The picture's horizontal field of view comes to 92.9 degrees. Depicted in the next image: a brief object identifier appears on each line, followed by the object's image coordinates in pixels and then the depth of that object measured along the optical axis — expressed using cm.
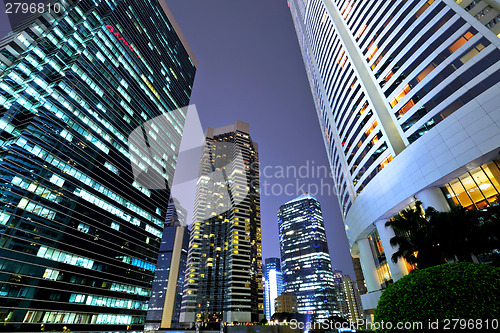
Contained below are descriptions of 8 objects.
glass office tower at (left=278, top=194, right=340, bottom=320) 17512
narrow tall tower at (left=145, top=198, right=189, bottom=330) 17412
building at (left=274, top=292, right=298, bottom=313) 17451
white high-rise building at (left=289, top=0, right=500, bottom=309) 2378
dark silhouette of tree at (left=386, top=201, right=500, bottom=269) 1802
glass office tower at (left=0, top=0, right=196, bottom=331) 4262
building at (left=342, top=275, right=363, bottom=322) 18814
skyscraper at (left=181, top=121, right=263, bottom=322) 11781
